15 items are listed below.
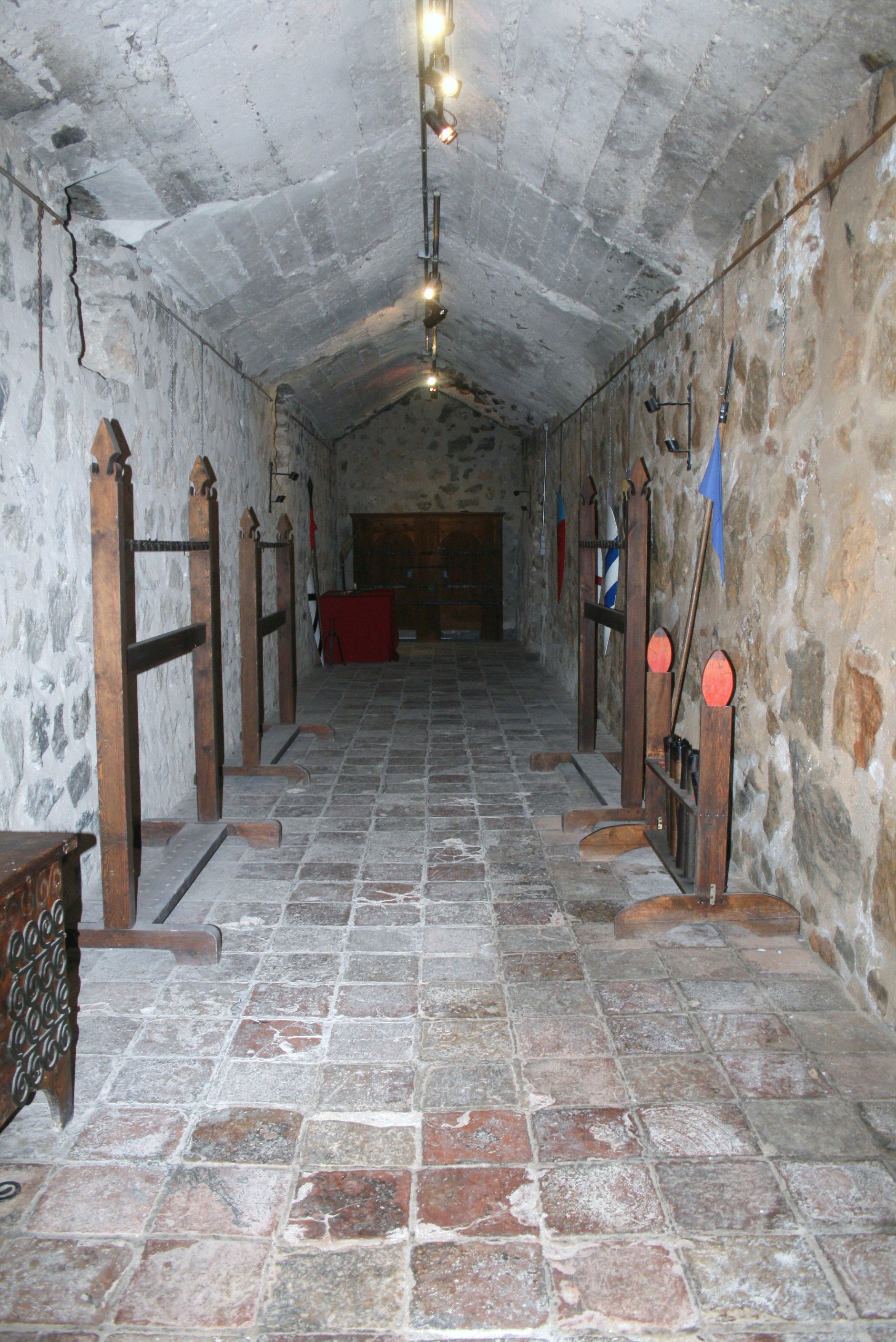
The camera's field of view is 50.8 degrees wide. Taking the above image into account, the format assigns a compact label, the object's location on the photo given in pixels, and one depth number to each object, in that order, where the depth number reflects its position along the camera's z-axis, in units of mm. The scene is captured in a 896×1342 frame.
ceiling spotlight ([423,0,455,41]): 2959
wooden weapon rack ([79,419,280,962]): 2721
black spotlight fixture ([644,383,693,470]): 4074
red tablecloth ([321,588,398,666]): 9602
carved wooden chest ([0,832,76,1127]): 1758
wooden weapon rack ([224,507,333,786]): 4703
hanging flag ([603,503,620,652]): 4750
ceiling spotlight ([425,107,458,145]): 3641
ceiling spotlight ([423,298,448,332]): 6867
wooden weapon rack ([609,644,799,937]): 2920
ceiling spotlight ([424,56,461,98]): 3205
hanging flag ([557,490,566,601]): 8141
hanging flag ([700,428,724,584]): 3586
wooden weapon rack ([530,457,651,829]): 3832
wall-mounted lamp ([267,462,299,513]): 7215
